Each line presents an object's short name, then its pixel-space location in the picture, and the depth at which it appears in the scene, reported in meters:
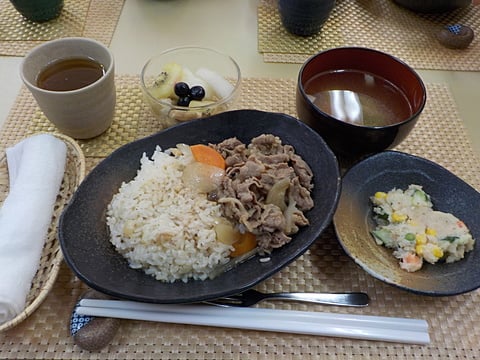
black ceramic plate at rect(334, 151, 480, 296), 0.28
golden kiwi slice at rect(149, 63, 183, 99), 0.40
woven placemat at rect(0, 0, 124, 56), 0.52
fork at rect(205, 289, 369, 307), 0.29
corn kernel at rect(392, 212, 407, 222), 0.32
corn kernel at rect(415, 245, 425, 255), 0.30
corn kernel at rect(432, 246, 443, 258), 0.29
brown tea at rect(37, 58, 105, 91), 0.38
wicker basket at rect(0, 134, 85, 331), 0.27
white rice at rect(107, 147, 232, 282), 0.29
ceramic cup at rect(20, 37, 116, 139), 0.36
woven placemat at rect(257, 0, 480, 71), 0.52
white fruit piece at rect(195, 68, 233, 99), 0.41
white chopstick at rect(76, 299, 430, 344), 0.27
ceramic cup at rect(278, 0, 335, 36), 0.50
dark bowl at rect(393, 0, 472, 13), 0.57
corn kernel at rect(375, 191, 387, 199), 0.34
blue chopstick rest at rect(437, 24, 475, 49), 0.53
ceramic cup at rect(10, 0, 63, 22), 0.52
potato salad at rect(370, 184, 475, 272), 0.30
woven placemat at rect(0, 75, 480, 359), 0.27
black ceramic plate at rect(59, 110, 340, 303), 0.27
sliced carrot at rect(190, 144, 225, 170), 0.33
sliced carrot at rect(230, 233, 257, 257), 0.30
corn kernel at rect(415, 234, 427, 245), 0.30
